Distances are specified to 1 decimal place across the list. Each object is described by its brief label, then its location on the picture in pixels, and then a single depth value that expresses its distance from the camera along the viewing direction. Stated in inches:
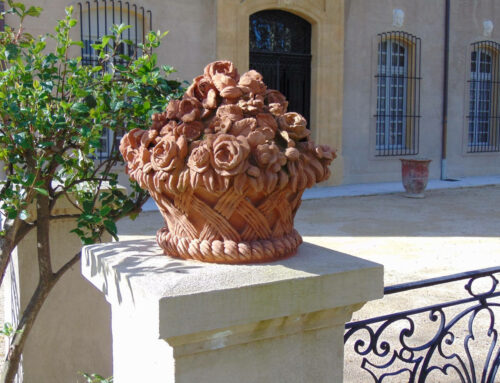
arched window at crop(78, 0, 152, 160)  370.3
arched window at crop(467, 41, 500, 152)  552.1
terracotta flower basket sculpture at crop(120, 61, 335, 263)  59.5
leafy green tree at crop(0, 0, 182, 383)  83.4
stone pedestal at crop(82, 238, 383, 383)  53.7
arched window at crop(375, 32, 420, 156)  502.9
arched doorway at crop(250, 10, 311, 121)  448.5
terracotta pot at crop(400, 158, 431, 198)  423.7
